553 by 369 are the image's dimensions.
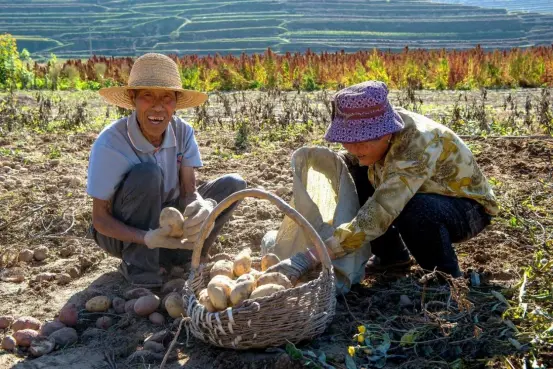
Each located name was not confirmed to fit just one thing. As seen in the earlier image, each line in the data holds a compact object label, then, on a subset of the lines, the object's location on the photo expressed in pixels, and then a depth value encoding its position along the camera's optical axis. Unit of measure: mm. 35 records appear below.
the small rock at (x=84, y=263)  3744
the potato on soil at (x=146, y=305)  3062
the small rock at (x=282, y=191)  4645
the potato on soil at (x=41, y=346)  2797
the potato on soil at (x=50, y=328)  2943
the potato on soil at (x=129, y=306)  3144
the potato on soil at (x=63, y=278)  3527
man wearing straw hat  3219
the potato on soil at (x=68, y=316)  3031
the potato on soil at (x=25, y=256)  3840
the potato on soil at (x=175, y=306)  2980
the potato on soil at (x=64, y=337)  2881
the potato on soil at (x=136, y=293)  3246
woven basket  2477
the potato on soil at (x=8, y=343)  2855
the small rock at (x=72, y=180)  5043
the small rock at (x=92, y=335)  2963
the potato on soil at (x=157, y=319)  3034
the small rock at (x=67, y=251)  3910
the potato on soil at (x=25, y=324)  2984
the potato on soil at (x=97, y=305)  3152
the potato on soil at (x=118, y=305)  3174
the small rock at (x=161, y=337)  2852
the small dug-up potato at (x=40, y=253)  3861
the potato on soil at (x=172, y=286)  3328
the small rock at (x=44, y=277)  3547
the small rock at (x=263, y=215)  4320
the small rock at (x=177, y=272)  3557
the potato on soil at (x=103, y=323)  3061
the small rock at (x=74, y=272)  3621
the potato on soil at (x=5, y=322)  3082
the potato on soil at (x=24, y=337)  2857
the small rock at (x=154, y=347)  2779
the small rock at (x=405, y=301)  3012
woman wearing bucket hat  2810
